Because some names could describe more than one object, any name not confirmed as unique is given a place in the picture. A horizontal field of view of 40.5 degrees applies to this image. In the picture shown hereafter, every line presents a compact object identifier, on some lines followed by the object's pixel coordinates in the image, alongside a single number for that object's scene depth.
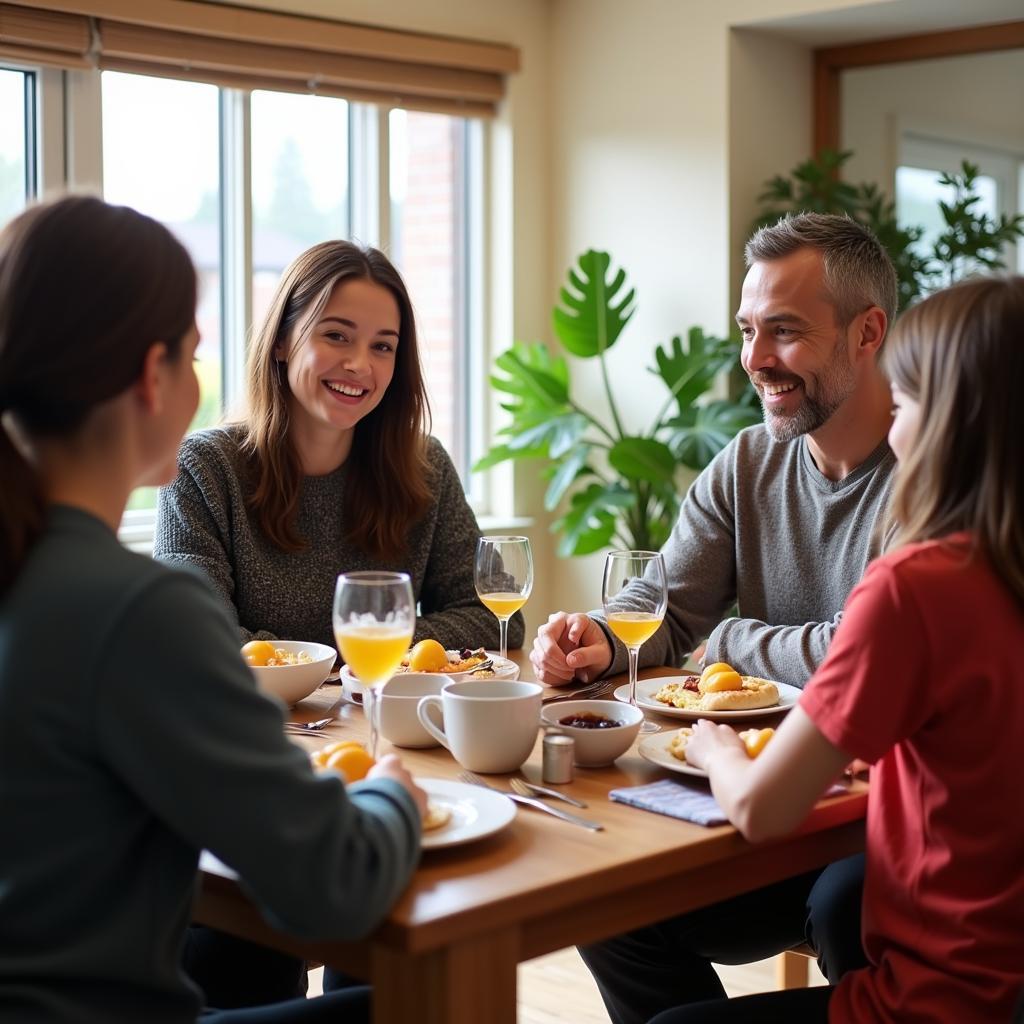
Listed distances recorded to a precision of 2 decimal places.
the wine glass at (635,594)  1.74
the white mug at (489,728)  1.49
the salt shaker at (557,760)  1.51
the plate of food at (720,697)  1.76
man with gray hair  1.99
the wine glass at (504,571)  1.89
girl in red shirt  1.27
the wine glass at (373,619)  1.42
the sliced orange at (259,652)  1.85
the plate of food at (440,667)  1.88
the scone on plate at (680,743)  1.56
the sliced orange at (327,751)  1.43
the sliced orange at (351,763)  1.40
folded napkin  1.37
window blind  3.53
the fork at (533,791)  1.44
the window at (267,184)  3.76
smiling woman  2.32
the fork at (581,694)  1.91
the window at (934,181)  4.25
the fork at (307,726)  1.73
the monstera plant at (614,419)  4.13
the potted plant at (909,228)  3.98
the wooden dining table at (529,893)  1.15
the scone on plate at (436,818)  1.29
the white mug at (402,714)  1.64
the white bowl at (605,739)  1.55
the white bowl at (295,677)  1.82
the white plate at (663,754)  1.50
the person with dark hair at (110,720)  1.06
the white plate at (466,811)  1.28
